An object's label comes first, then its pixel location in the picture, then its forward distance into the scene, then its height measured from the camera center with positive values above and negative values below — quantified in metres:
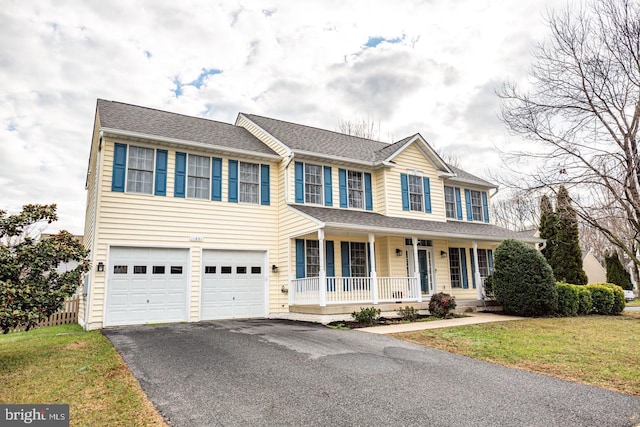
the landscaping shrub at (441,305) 12.85 -0.90
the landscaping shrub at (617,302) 14.66 -1.07
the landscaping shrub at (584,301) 13.94 -0.94
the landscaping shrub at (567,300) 13.29 -0.87
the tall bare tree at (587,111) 9.82 +4.47
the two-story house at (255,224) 11.55 +1.90
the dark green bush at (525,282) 12.71 -0.21
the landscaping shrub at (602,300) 14.53 -0.97
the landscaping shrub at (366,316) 11.42 -1.05
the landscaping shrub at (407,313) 12.48 -1.09
